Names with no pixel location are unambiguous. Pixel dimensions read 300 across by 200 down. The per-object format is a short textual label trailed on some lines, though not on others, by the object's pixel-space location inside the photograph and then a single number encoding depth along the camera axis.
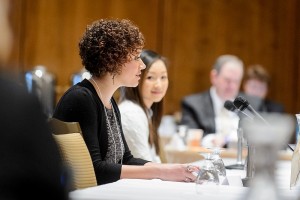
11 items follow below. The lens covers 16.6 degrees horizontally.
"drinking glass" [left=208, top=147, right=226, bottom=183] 4.15
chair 4.45
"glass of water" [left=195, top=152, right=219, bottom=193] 3.83
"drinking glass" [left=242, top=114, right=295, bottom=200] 2.52
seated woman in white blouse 6.00
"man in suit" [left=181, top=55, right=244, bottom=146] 9.43
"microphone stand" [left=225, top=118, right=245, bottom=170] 6.15
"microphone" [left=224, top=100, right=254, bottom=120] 5.97
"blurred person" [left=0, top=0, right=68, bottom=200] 2.26
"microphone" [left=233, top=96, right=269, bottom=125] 5.06
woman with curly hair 4.76
